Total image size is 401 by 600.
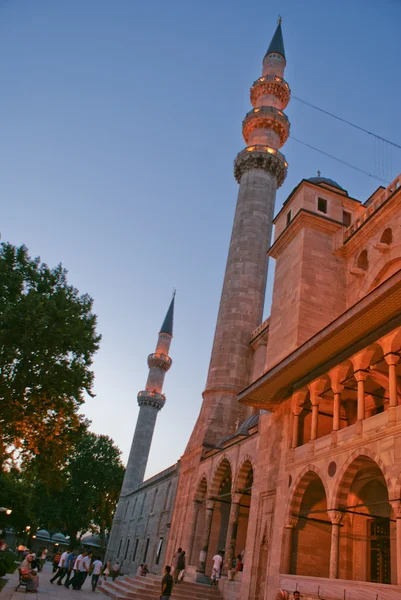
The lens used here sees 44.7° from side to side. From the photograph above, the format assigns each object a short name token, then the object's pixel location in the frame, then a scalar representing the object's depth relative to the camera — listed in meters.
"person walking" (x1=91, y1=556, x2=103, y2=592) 18.75
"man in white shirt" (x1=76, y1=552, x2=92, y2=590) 16.80
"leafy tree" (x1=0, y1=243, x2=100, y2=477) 17.55
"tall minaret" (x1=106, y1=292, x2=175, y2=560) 46.03
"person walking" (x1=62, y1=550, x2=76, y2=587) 17.72
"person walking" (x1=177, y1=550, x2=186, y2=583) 16.84
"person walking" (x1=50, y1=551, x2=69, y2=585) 17.97
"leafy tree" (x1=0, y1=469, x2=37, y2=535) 43.47
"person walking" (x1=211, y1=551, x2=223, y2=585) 17.56
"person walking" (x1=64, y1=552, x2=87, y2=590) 16.72
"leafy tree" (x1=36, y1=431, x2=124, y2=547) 47.16
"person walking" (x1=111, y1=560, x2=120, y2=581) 27.40
